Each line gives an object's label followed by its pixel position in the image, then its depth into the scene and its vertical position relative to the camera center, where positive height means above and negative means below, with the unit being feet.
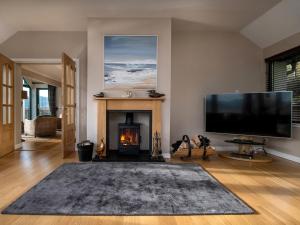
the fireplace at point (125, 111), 14.10 -0.03
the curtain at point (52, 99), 37.91 +1.89
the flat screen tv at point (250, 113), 13.03 -0.16
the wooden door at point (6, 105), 14.70 +0.35
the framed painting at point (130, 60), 14.52 +3.17
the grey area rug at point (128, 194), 6.84 -2.90
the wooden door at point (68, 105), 13.88 +0.36
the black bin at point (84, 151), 13.15 -2.31
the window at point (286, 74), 13.74 +2.39
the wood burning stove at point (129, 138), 14.49 -1.74
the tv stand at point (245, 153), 13.52 -2.60
